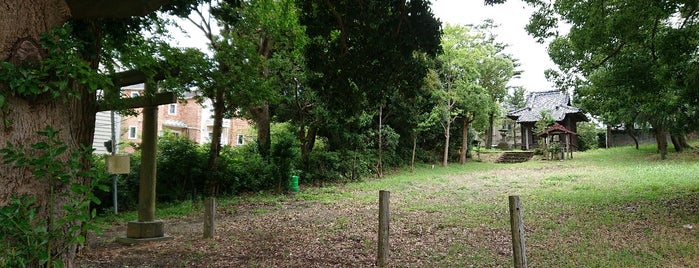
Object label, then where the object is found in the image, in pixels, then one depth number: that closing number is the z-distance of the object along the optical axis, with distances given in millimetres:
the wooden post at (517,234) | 4918
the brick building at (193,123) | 32500
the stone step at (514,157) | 30581
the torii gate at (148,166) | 7527
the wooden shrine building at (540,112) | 34469
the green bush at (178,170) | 12820
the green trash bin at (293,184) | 15188
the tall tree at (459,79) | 23391
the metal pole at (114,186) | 10329
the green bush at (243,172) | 13997
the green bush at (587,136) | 37750
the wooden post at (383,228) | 5711
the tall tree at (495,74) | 28375
